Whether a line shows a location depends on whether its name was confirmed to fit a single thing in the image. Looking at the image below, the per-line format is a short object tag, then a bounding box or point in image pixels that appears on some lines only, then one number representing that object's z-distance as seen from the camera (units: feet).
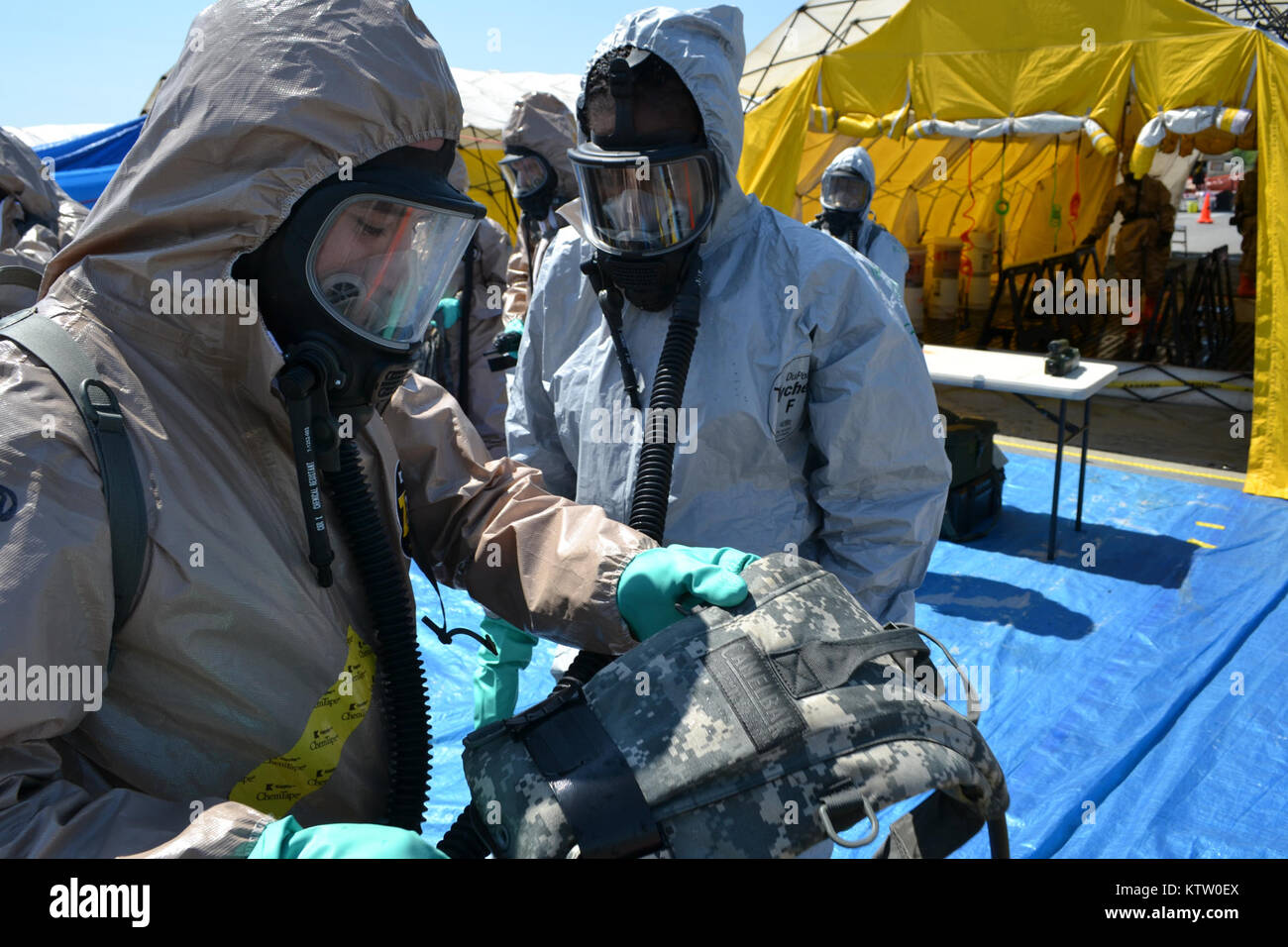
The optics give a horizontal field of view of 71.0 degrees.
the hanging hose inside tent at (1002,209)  34.06
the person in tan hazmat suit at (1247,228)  33.55
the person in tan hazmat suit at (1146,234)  32.73
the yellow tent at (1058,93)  19.70
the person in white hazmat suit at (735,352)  6.70
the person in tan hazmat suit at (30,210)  15.75
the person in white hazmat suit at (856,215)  19.60
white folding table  17.04
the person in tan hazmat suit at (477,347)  16.78
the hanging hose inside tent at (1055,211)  37.52
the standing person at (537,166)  17.29
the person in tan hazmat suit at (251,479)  2.85
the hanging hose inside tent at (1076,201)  39.31
